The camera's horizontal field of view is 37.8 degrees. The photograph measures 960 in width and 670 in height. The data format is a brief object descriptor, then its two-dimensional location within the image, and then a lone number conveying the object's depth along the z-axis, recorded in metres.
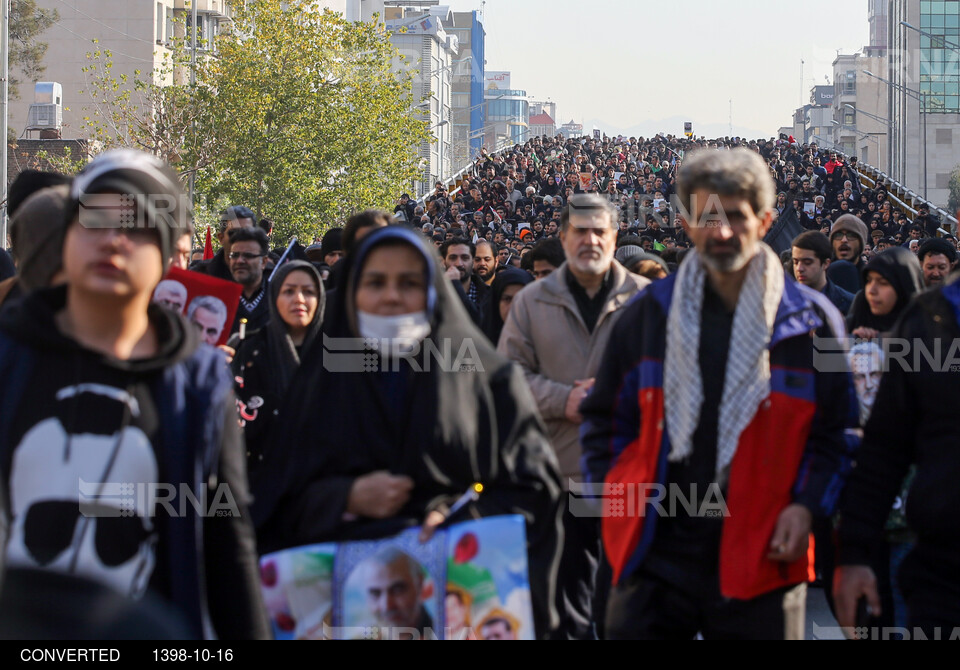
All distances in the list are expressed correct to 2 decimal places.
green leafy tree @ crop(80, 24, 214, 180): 34.25
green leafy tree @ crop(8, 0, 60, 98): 50.44
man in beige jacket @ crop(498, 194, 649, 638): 5.54
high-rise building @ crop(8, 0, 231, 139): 59.06
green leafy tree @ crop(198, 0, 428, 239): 34.72
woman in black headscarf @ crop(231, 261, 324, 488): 6.48
